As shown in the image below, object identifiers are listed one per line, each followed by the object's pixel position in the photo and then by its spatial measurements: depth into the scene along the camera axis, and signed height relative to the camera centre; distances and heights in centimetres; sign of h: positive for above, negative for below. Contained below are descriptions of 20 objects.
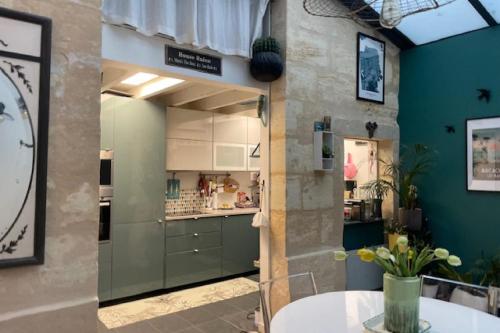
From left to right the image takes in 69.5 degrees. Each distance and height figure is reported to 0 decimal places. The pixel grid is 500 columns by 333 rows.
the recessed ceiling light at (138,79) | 353 +100
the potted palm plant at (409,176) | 395 +4
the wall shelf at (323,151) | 333 +26
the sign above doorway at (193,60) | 270 +92
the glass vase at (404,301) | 151 -51
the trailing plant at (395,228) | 389 -53
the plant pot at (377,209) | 418 -35
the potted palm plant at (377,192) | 404 -14
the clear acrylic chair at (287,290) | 204 -72
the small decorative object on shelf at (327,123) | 347 +54
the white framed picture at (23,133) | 190 +23
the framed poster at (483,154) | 354 +26
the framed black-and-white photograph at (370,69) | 384 +121
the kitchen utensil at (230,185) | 527 -10
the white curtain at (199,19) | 244 +119
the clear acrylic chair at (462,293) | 198 -66
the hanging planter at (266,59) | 304 +101
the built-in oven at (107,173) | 376 +4
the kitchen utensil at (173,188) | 469 -14
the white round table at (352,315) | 166 -69
